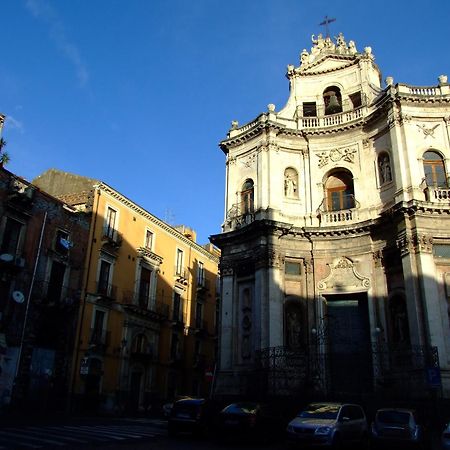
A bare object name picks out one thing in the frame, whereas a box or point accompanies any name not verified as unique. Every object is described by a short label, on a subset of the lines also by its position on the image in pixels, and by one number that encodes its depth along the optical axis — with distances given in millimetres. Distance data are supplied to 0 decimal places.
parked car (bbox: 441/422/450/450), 11856
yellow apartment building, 28781
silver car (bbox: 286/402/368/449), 12219
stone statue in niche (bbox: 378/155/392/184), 23386
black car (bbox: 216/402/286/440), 14273
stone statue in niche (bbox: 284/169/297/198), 25422
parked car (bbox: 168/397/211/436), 15727
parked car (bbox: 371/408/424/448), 13094
